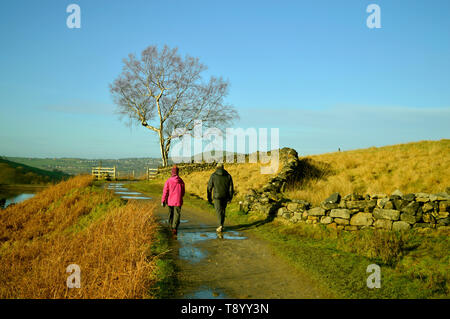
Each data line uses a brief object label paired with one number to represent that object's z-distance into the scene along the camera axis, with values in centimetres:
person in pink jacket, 1021
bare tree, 3622
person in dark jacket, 1047
